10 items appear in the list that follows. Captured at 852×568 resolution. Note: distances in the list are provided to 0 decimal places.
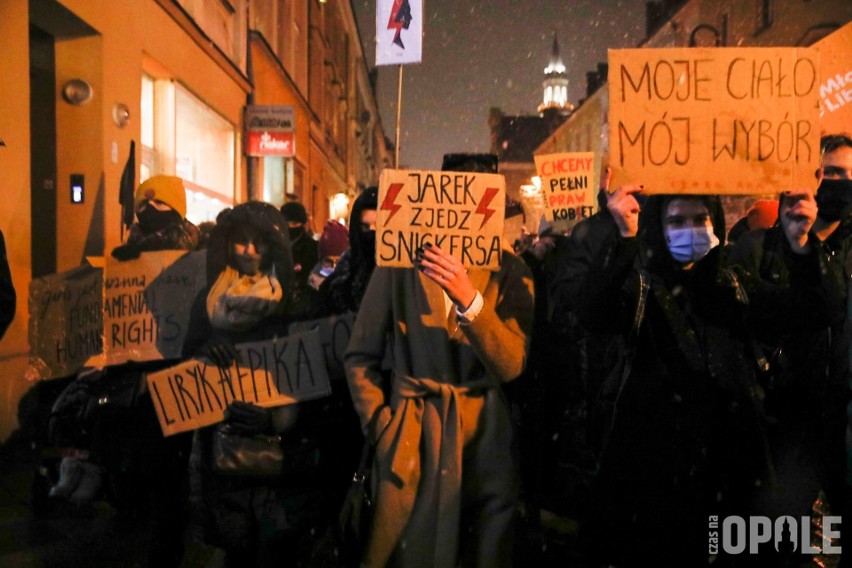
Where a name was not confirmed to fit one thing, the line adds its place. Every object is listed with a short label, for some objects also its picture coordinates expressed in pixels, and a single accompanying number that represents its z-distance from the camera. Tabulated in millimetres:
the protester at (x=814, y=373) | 3273
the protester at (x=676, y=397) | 3045
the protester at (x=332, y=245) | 5898
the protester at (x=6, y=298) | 3438
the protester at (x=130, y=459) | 3826
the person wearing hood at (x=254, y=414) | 3342
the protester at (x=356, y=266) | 3828
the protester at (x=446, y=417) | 2973
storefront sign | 15039
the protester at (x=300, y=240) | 5861
